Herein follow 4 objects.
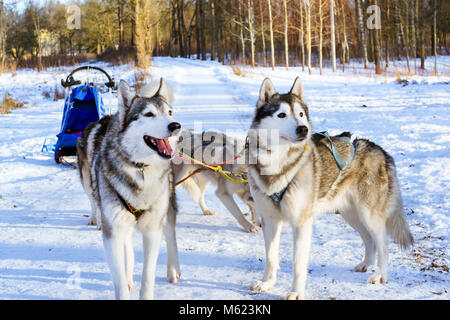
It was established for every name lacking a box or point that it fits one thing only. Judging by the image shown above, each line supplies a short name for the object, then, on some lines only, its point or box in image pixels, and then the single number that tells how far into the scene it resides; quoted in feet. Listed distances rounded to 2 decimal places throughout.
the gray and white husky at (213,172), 15.24
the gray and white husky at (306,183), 9.83
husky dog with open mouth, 8.95
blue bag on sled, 22.82
